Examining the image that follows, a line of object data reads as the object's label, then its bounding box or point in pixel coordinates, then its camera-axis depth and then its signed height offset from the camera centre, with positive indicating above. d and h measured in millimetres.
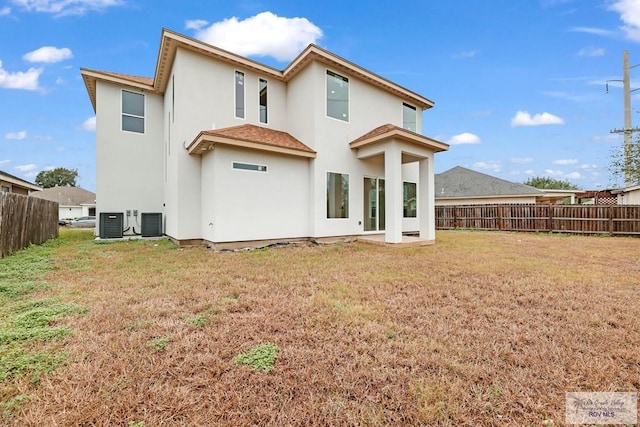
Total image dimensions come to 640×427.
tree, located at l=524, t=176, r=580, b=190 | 49031 +5886
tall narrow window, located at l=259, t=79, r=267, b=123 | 10266 +4243
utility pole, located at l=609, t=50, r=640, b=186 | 20234 +9173
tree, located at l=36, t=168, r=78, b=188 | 52375 +7533
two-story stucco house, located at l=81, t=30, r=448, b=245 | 8570 +2237
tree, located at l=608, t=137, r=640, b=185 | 13227 +2532
